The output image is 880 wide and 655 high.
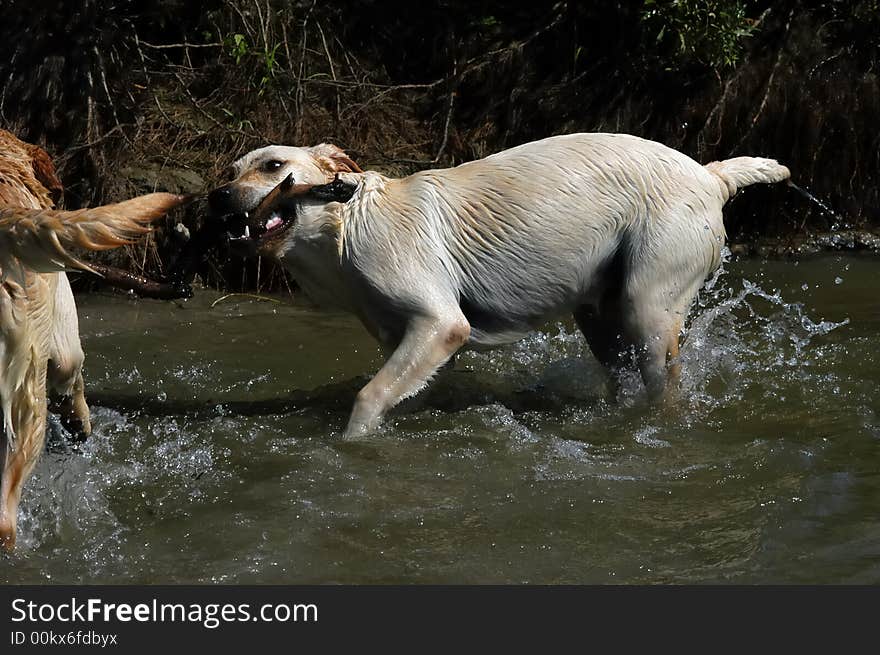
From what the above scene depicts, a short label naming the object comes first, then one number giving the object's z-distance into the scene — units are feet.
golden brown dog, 26.37
